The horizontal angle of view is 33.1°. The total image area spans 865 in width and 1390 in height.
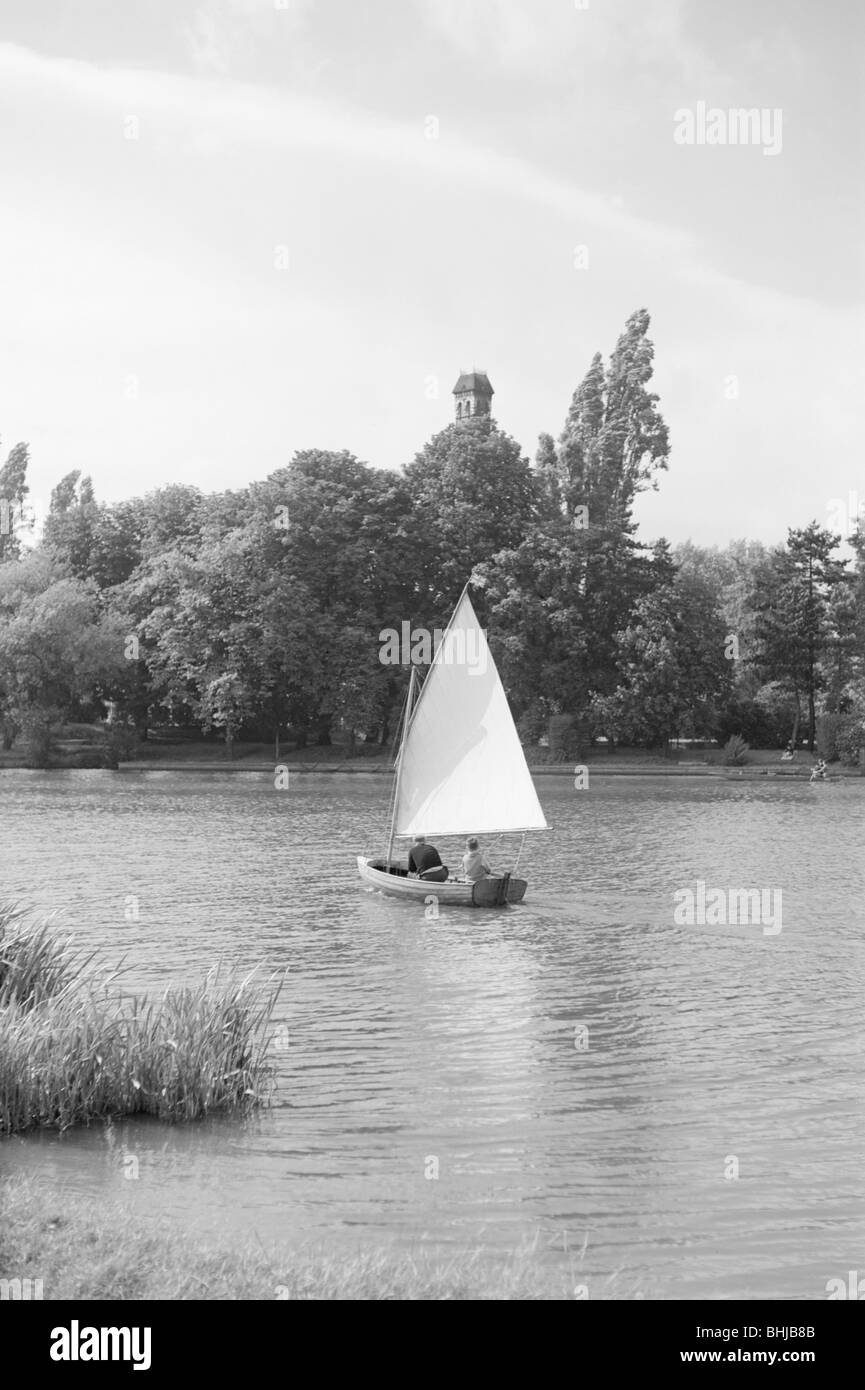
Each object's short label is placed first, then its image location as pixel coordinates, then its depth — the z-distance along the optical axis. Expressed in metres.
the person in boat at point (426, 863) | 32.50
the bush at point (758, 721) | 88.56
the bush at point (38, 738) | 82.62
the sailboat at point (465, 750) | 34.09
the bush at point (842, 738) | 78.94
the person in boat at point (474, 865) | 32.34
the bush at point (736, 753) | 80.62
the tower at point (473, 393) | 154.62
